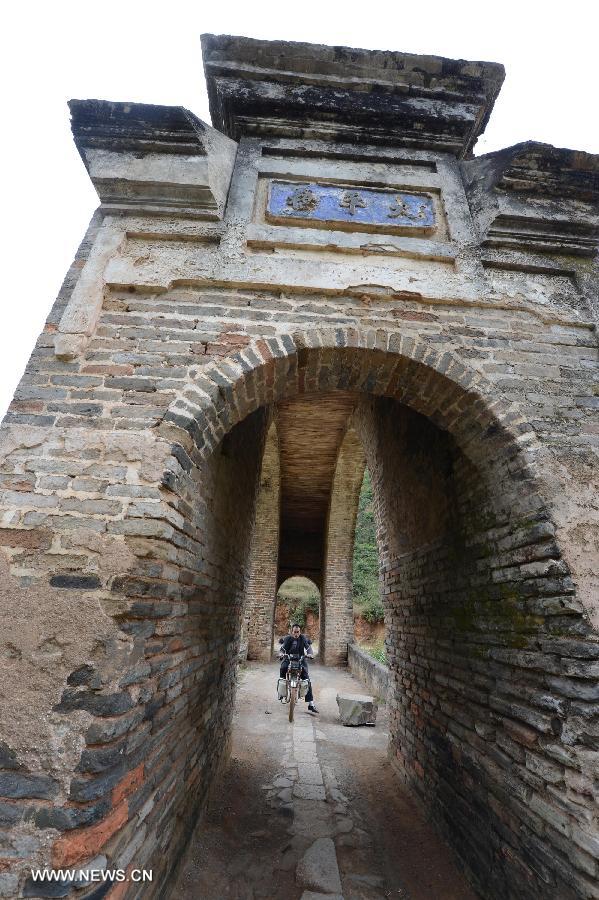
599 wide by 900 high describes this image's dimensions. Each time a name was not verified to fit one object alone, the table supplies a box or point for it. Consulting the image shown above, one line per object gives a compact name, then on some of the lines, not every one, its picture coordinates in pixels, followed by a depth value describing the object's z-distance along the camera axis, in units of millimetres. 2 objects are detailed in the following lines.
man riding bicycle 7203
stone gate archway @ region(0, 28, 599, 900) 1815
